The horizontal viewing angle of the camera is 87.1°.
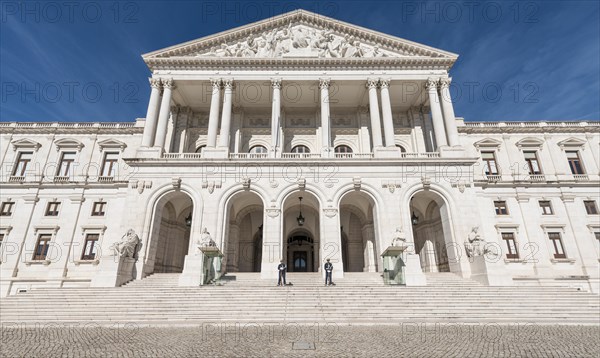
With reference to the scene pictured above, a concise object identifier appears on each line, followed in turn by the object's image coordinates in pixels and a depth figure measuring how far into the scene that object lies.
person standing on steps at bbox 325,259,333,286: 16.84
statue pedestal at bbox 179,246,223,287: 16.20
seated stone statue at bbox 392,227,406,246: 17.08
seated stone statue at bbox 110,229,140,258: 18.33
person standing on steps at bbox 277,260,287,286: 16.33
